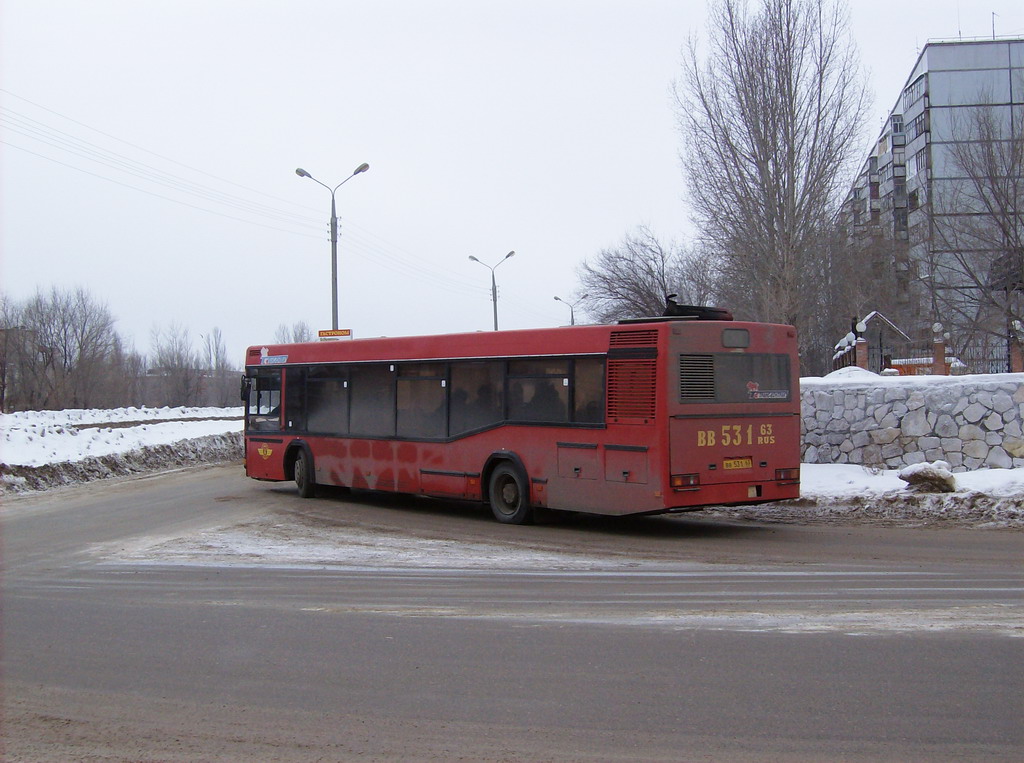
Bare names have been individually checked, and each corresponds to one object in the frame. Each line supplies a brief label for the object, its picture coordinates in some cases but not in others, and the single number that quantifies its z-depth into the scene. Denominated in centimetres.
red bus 1216
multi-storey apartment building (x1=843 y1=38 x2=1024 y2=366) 3194
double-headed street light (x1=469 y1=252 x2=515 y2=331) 5172
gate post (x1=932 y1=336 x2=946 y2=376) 2177
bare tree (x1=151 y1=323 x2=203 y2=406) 8006
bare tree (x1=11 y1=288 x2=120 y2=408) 5688
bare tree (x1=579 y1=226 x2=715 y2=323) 4972
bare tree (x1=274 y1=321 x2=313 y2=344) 8809
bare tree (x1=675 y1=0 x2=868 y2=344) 2742
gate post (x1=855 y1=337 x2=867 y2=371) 2322
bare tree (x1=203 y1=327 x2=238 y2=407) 8599
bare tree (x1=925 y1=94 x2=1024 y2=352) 3152
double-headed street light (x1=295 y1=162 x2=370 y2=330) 3219
